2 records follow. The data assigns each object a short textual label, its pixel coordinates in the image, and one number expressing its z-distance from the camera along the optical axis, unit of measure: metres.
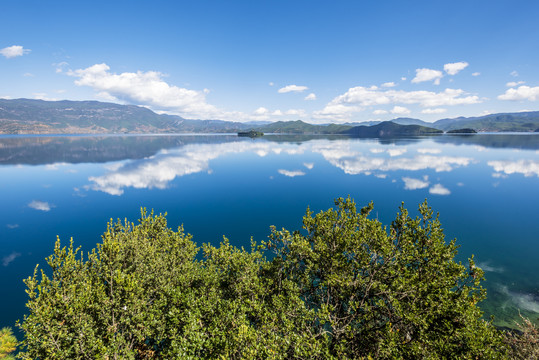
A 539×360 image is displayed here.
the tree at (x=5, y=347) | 26.23
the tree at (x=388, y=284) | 18.52
